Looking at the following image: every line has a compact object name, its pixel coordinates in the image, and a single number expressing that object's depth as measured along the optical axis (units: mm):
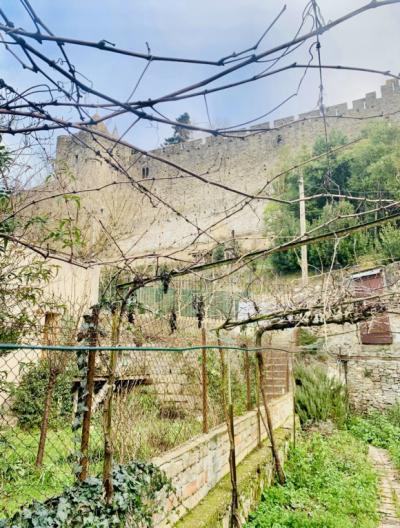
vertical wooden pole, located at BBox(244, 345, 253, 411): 4602
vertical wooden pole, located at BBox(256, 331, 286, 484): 4168
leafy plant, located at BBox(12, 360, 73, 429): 5230
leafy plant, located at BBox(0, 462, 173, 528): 1632
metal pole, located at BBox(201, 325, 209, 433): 3327
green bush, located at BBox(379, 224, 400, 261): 10586
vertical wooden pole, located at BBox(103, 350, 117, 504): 1930
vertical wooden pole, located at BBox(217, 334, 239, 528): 2967
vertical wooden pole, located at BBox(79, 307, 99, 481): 1931
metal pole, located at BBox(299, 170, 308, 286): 10422
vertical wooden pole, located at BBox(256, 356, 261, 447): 4504
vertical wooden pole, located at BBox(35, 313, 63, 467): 3683
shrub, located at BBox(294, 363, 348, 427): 7785
